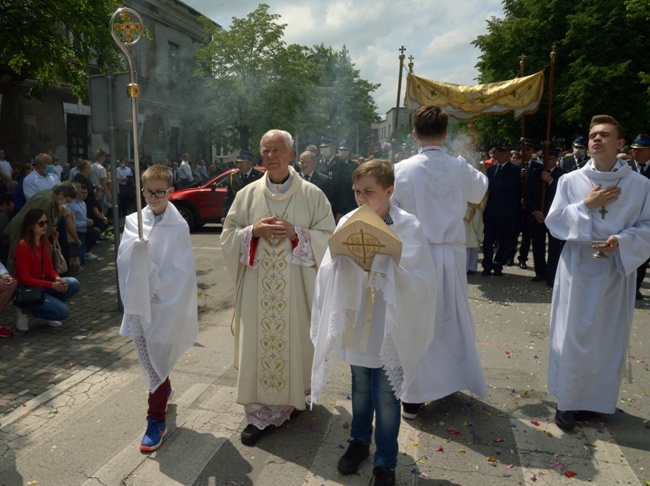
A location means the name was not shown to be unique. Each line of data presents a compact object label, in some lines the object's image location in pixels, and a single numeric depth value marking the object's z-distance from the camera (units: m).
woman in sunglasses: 6.43
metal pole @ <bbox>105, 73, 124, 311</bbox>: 6.95
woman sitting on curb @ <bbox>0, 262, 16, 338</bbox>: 5.57
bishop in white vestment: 4.00
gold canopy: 9.89
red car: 14.77
